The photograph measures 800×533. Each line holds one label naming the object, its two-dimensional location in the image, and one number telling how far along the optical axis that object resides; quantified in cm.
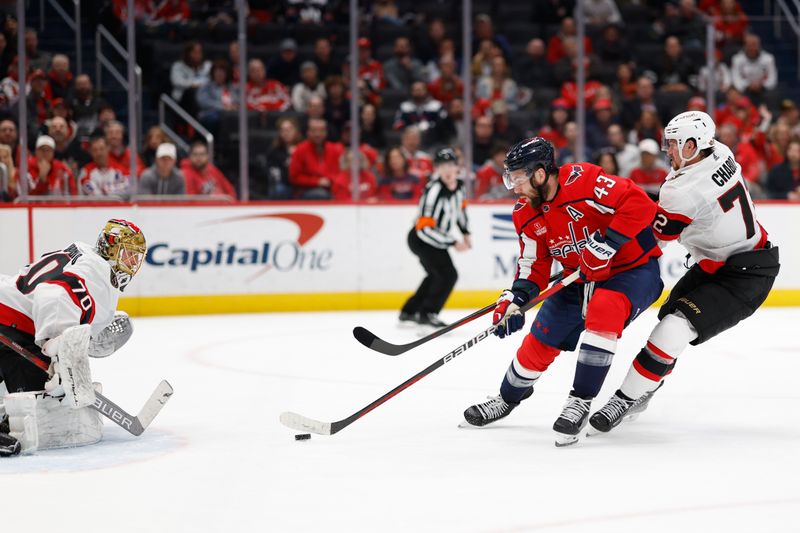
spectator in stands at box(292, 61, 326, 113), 1834
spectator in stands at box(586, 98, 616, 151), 1816
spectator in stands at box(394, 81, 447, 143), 1809
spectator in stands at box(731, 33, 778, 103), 1995
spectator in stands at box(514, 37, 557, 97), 1977
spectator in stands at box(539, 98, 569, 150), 1825
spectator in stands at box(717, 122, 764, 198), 1814
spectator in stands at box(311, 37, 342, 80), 1852
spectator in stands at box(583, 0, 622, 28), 2166
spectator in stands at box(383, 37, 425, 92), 1958
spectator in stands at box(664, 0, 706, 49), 2002
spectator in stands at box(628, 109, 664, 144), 1878
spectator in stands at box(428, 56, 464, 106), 1836
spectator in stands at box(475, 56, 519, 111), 1883
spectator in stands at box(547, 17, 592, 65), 1981
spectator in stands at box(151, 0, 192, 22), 1836
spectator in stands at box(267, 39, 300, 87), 1834
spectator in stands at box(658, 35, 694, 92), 2047
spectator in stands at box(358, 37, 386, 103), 1886
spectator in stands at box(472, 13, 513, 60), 1969
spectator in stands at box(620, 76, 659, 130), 1909
